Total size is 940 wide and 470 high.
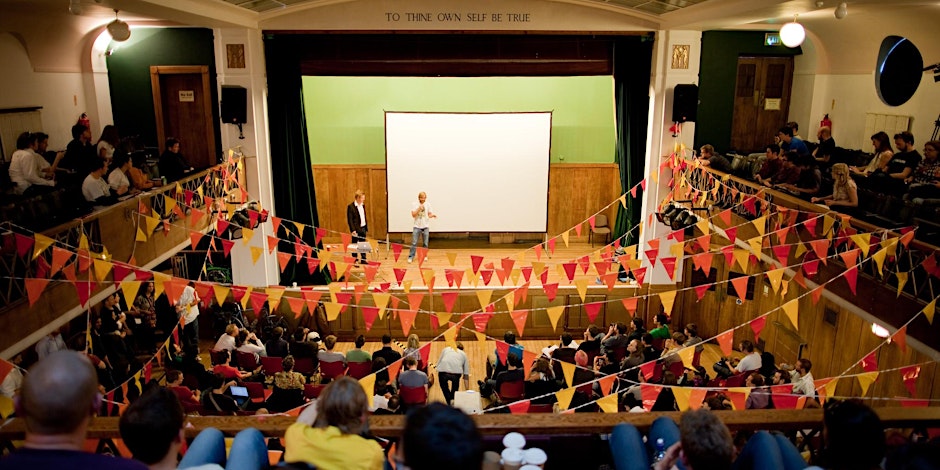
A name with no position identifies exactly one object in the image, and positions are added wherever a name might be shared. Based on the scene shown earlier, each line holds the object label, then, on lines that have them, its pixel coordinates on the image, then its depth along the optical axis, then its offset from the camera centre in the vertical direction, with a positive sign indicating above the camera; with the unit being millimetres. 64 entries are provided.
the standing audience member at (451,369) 8039 -3036
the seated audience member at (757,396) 6426 -2677
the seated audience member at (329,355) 8062 -2878
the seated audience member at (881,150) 7211 -420
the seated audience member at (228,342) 8578 -2898
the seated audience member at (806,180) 7425 -755
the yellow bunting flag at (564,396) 5715 -2391
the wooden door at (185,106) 11625 +8
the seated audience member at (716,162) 9555 -732
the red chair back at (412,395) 7227 -2982
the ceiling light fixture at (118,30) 7430 +815
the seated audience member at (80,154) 7781 -536
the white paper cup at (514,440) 2537 -1217
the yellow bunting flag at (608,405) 6448 -3089
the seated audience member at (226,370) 8000 -3033
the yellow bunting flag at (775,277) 6637 -1636
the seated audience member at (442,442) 1668 -809
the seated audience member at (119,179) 7410 -777
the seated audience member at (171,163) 8852 -719
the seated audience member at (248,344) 8500 -2924
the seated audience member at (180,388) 6559 -2681
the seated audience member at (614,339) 8664 -2911
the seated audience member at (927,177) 6391 -640
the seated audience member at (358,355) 8016 -2856
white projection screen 12773 -1117
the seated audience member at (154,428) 1975 -918
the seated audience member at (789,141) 8938 -411
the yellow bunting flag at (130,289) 6434 -1714
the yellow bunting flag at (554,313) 6960 -2091
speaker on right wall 10492 +108
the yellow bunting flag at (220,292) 6987 -1873
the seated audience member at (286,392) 6992 -2861
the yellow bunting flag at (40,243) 5734 -1135
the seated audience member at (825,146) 8891 -468
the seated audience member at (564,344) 8422 -2861
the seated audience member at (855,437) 2043 -965
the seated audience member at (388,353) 8094 -2874
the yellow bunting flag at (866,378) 5376 -2113
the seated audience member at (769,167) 8500 -711
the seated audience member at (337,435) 2191 -1052
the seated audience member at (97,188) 7043 -839
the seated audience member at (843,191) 6688 -783
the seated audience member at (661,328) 9391 -2989
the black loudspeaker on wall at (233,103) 10359 +57
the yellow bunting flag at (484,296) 7385 -2039
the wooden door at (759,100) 12305 +167
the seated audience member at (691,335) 8648 -2860
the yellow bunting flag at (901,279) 5738 -1393
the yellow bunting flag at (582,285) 7648 -1962
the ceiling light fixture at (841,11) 6723 +976
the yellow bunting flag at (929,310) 5316 -1528
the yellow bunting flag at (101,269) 6457 -1522
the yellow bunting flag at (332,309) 6832 -2010
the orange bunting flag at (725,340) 5914 -2001
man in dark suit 11961 -1858
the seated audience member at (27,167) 6896 -617
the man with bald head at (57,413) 1613 -748
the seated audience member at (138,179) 7832 -818
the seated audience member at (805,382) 6770 -2674
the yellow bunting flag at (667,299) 6345 -1758
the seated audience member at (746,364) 7664 -2808
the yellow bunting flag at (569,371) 6246 -2390
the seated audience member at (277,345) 8375 -2878
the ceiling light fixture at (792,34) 7594 +832
